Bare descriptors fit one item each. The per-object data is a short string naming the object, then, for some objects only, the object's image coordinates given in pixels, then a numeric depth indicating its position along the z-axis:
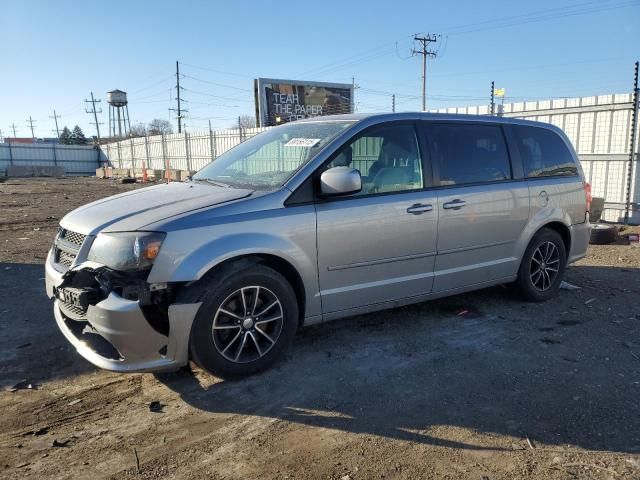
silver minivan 3.33
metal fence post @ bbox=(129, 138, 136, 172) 39.31
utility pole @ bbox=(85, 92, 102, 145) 94.06
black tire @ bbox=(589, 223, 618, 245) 8.78
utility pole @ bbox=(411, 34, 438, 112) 50.24
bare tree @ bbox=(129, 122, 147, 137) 79.31
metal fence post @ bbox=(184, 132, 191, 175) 28.25
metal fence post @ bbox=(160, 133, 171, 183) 31.49
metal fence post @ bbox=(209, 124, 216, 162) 25.30
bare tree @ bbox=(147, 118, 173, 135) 89.12
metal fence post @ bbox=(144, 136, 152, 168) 35.58
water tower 64.88
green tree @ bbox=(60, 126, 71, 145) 89.45
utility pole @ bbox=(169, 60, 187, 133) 73.50
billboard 28.86
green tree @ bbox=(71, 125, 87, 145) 88.19
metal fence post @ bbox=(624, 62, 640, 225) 9.68
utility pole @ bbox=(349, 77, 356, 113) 31.44
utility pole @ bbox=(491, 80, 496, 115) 11.54
